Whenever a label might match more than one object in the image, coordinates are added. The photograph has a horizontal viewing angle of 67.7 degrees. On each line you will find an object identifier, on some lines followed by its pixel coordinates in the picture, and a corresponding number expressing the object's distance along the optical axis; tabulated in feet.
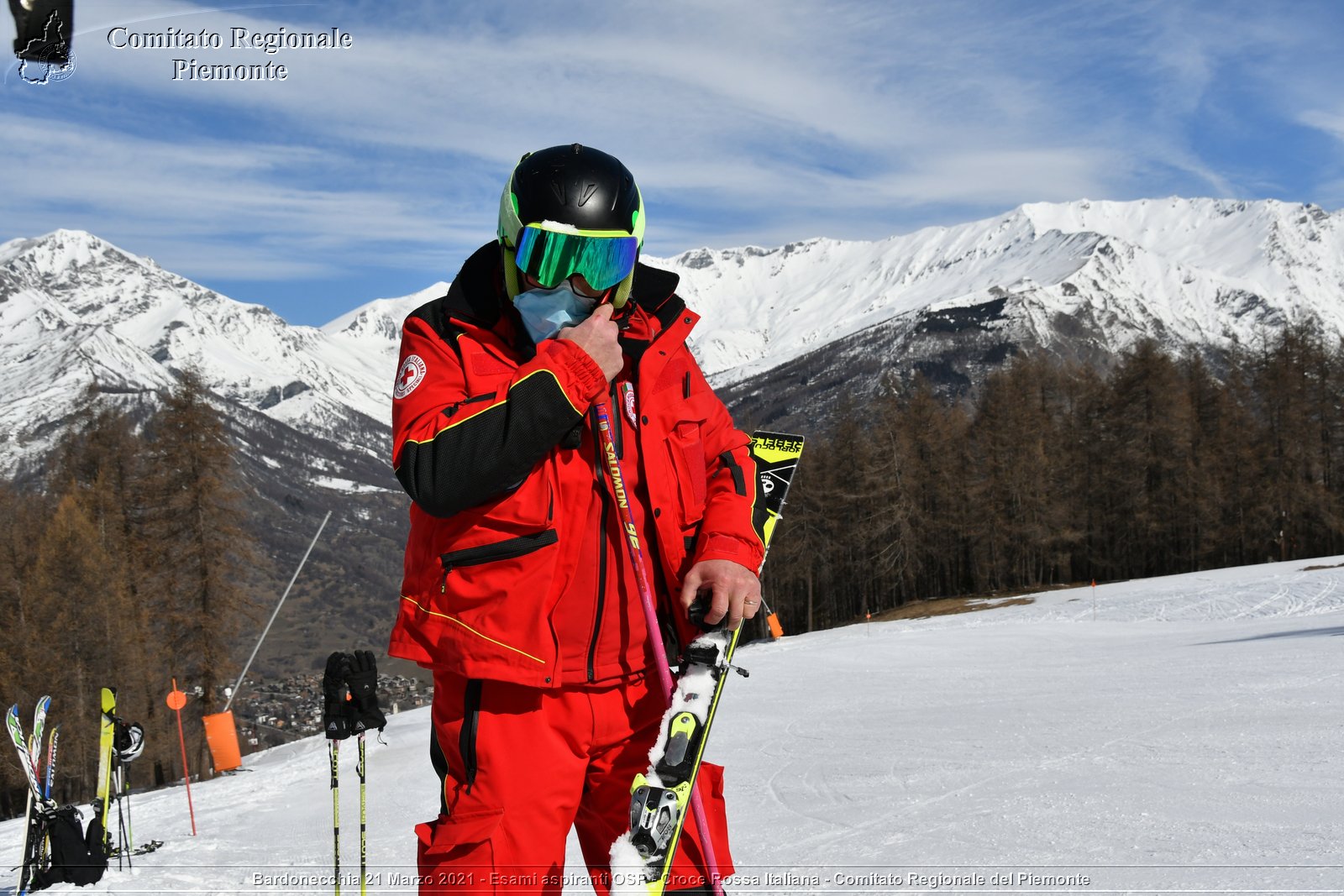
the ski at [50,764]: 28.89
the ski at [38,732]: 28.32
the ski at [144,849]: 29.83
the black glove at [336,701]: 21.35
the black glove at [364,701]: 21.33
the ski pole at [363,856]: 17.44
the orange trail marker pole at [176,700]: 39.78
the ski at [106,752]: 29.94
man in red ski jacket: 7.55
